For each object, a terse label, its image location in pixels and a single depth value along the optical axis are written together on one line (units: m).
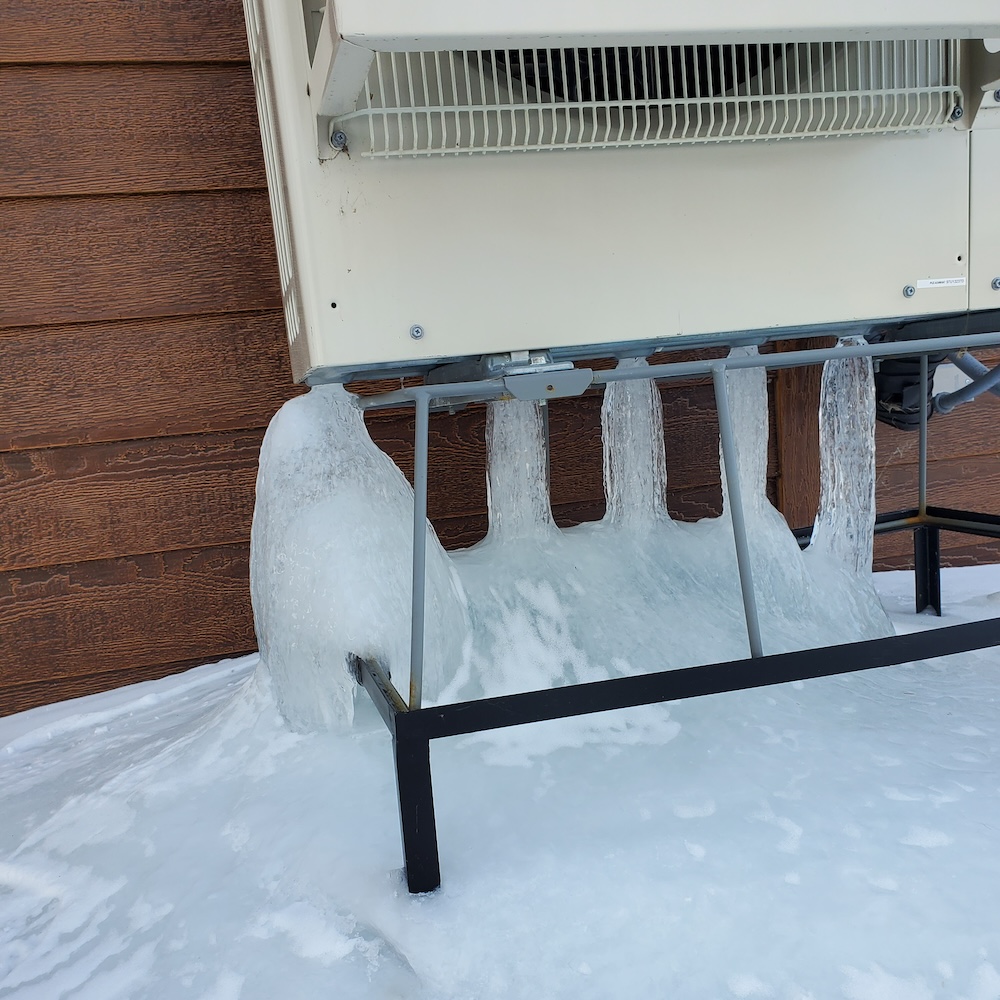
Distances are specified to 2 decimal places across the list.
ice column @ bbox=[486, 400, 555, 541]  1.34
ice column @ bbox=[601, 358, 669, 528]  1.40
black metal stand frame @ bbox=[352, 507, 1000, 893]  0.81
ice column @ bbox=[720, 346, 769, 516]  1.42
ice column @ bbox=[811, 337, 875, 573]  1.44
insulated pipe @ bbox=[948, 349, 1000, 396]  1.43
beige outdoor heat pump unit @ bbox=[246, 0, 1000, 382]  0.83
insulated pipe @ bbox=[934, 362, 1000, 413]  1.37
